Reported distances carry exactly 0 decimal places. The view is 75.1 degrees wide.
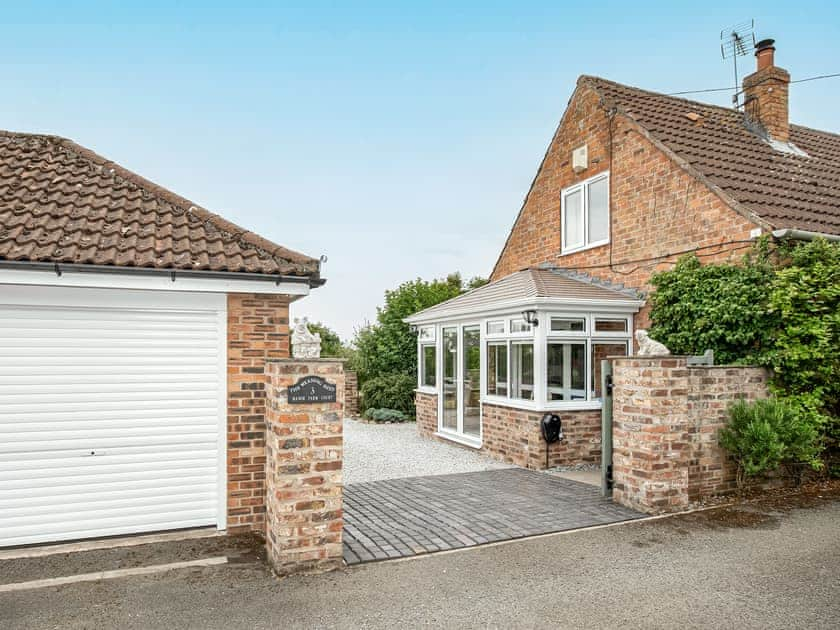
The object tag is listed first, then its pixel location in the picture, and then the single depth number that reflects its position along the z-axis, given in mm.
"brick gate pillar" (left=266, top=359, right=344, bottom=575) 4555
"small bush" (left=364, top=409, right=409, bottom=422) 15683
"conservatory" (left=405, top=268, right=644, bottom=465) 8992
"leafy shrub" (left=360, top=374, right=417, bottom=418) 16214
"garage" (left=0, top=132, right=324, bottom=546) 5000
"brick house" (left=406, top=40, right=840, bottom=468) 8820
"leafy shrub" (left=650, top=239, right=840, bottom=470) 6891
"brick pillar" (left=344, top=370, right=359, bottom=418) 17250
